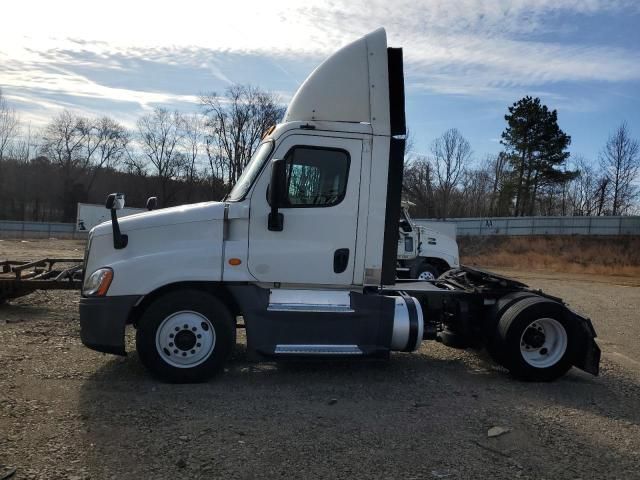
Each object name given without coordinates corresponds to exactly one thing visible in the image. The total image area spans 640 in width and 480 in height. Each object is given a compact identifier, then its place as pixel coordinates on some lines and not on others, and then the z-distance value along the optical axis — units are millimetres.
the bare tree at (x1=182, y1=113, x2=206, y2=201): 71625
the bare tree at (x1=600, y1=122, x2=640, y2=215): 59219
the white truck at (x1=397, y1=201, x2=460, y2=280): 15352
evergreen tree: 52500
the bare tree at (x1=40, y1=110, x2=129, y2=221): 72750
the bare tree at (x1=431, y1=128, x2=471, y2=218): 70688
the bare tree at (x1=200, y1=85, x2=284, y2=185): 63906
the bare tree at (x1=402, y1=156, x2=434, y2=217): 62228
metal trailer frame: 9445
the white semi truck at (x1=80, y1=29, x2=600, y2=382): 6047
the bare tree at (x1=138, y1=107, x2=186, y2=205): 71875
